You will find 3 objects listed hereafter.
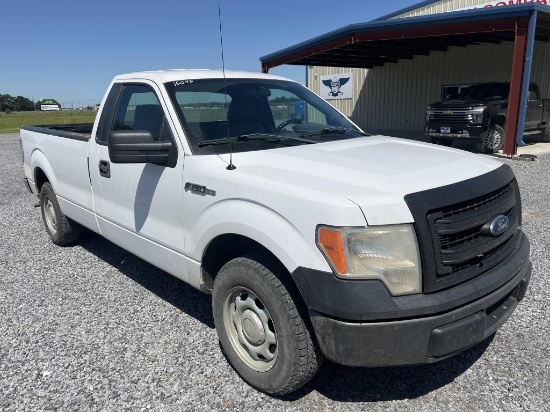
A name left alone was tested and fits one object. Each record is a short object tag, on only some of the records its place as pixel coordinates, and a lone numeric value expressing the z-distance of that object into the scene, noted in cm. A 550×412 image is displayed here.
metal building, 1177
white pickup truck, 220
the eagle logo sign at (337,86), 2434
